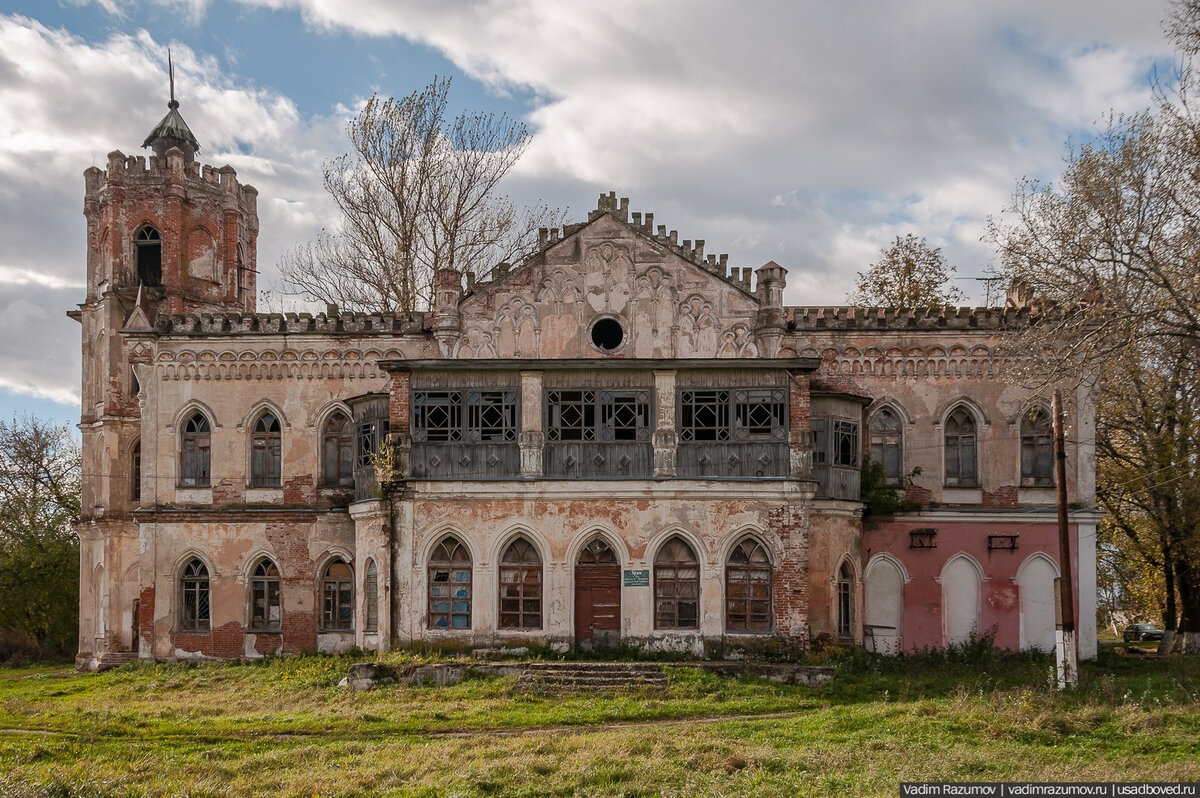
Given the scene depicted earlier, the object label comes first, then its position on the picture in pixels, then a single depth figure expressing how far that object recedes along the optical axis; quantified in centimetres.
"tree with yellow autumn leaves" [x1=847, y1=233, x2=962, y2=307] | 3853
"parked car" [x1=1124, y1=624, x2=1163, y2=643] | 4606
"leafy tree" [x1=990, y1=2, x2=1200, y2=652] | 2011
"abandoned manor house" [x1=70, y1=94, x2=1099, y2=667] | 2642
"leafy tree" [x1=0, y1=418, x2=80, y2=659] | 3953
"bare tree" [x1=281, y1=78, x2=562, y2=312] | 3672
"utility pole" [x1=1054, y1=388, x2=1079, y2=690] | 2278
